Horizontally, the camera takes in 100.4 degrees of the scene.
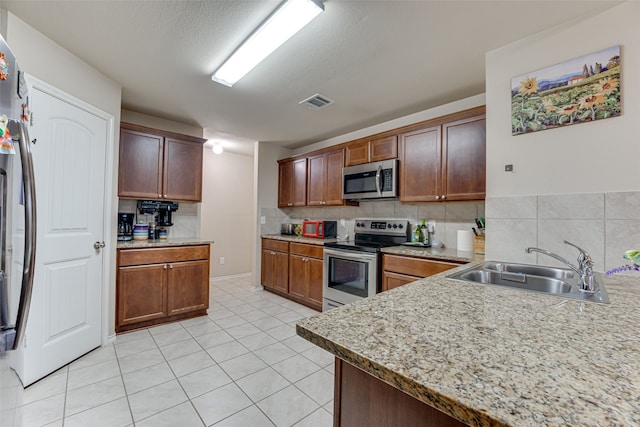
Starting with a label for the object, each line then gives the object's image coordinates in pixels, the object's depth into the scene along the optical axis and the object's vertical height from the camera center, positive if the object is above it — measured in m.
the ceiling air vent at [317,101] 2.71 +1.21
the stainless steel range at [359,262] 2.74 -0.49
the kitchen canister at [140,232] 3.04 -0.20
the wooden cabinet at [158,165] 2.88 +0.58
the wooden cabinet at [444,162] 2.36 +0.55
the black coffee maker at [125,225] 2.91 -0.12
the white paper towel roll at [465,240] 2.52 -0.20
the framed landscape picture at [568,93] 1.54 +0.80
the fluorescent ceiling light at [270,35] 1.52 +1.19
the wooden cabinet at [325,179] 3.59 +0.54
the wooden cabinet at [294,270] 3.41 -0.76
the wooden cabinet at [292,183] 4.12 +0.54
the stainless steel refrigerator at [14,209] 0.95 +0.01
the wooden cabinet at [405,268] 2.30 -0.46
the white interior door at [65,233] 1.86 -0.16
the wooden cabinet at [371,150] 3.01 +0.81
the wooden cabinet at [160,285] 2.65 -0.76
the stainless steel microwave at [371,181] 2.94 +0.44
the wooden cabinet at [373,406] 0.62 -0.49
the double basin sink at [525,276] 1.46 -0.34
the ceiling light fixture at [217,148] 4.14 +1.05
